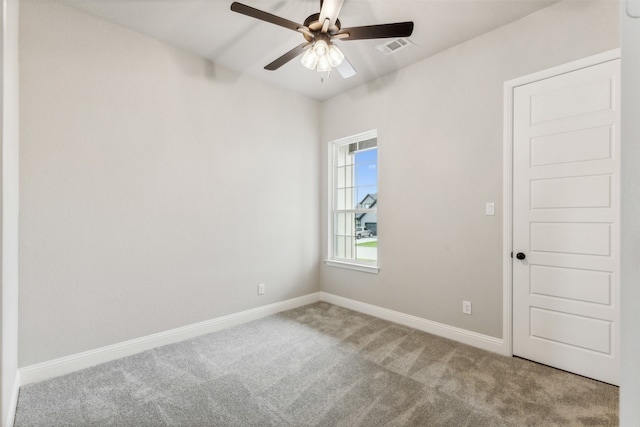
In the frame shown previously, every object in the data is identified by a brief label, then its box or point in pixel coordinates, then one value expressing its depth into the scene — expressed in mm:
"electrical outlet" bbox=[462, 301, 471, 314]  2838
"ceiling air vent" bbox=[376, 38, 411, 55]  2830
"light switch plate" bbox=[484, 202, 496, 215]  2697
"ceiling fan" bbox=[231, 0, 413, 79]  1928
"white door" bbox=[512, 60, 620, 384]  2172
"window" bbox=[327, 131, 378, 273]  3838
